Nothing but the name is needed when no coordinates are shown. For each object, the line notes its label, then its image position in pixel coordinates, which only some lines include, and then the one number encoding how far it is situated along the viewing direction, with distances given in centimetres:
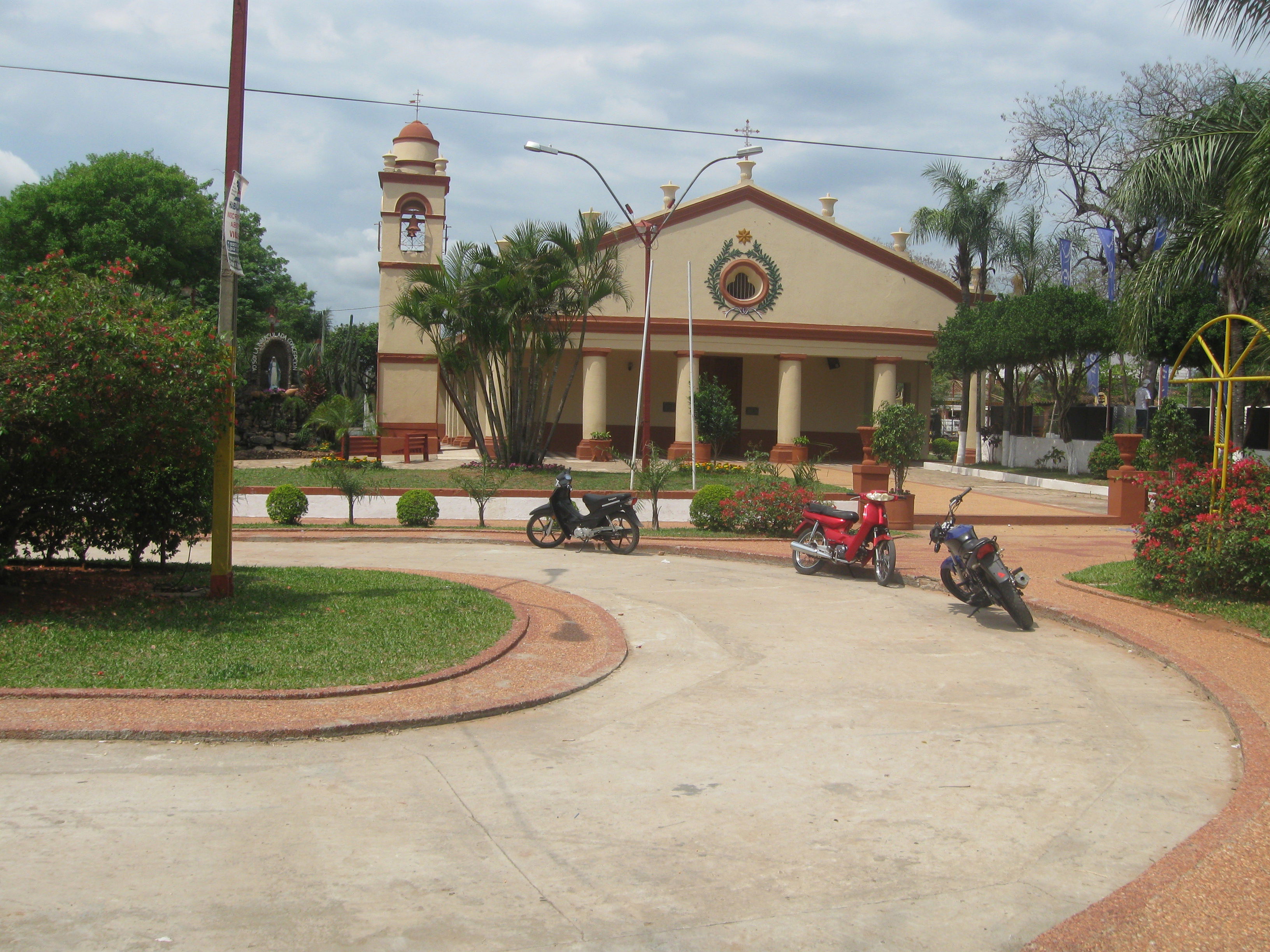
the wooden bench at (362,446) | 2872
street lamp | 2234
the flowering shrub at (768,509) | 1661
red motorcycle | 1225
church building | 3359
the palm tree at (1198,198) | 1122
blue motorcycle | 967
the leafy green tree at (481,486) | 1748
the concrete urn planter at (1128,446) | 2214
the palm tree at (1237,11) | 1039
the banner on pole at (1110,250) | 3073
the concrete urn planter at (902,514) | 1894
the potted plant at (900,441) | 1877
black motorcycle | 1480
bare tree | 2762
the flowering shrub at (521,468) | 2586
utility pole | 890
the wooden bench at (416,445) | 3114
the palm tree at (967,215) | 3412
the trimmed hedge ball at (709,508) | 1712
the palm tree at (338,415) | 3081
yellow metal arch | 1009
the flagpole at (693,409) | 2434
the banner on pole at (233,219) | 860
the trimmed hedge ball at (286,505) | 1756
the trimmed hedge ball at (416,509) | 1762
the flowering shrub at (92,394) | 760
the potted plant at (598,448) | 3175
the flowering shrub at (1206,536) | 993
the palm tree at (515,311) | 2495
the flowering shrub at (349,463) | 2642
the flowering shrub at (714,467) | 2755
